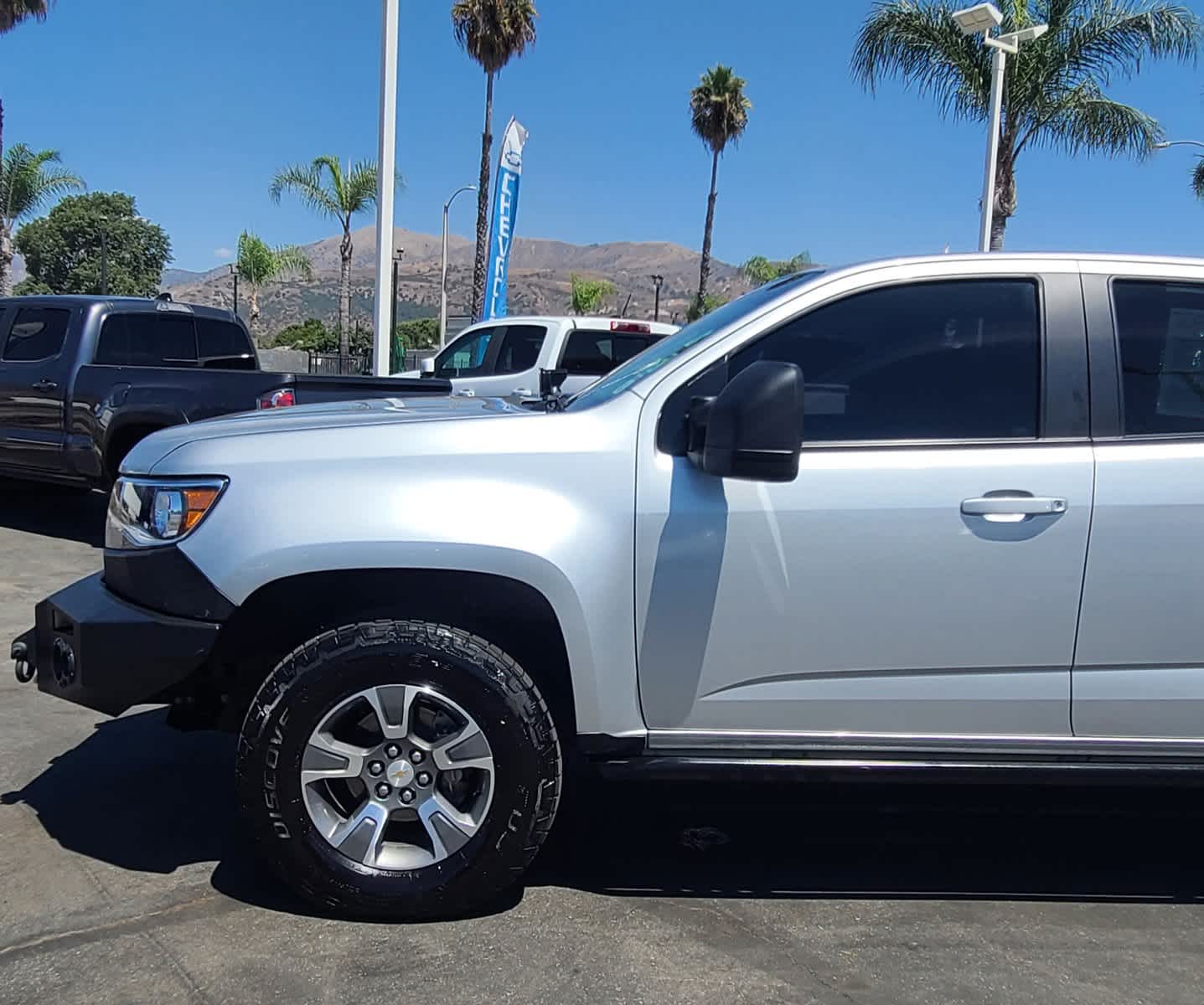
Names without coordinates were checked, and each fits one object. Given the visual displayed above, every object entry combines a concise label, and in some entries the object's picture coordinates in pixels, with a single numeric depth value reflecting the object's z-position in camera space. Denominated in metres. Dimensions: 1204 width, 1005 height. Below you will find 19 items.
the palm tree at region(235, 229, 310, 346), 44.34
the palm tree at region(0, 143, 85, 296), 34.59
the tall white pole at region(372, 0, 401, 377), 12.07
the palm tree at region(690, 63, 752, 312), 39.31
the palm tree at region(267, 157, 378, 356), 32.47
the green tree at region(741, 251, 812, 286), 66.06
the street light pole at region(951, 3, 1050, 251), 12.24
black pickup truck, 7.35
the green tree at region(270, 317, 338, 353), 54.00
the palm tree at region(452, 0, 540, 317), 26.45
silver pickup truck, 2.92
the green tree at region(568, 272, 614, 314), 69.88
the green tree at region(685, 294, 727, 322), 38.06
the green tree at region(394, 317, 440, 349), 70.88
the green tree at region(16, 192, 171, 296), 70.56
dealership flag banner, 17.14
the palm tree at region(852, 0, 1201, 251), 14.31
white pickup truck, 11.26
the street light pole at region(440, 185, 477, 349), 41.34
